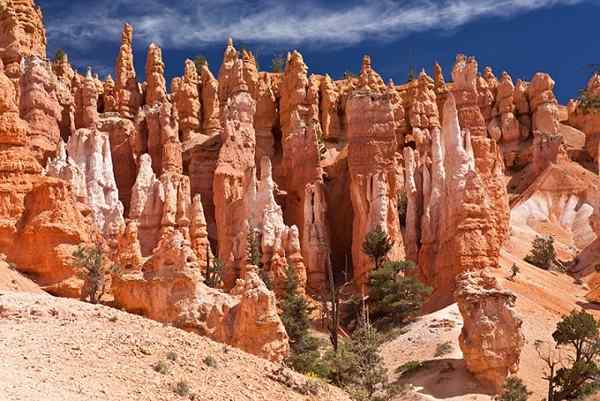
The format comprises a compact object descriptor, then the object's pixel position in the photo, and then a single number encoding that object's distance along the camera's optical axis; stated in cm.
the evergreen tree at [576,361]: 3300
